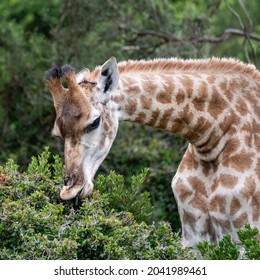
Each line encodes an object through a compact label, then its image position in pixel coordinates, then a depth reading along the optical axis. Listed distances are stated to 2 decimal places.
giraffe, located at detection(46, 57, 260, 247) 16.27
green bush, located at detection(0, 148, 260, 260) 13.85
